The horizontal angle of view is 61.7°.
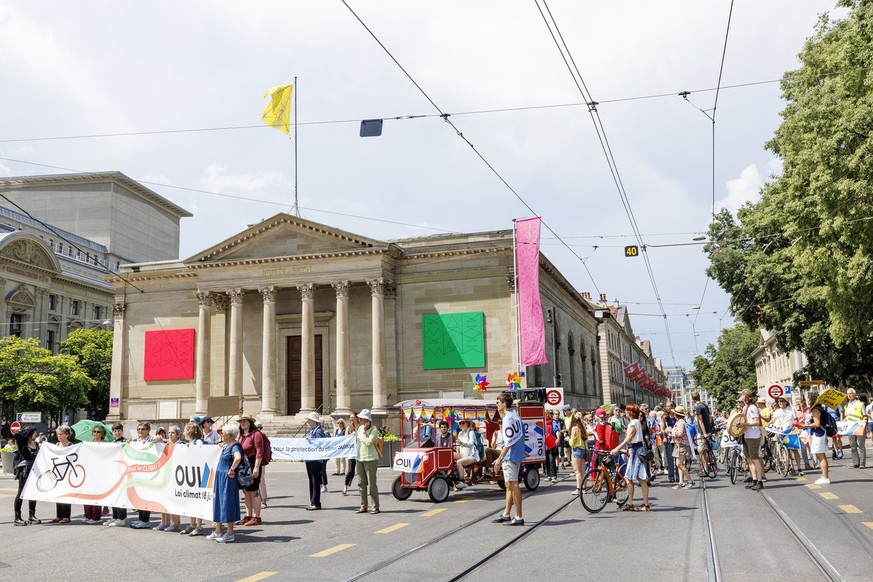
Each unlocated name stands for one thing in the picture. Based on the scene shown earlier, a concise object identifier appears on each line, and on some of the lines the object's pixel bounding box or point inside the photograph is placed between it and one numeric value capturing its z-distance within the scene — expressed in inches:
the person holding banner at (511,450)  447.2
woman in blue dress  436.5
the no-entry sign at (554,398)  1079.6
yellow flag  1412.4
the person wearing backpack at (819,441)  628.7
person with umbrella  548.1
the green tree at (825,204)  885.2
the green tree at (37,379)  2017.8
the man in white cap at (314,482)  600.4
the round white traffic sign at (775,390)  1052.3
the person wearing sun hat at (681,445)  652.1
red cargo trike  636.7
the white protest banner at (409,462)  635.5
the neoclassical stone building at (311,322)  1525.6
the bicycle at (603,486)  513.7
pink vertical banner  1357.0
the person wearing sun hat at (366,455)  553.6
